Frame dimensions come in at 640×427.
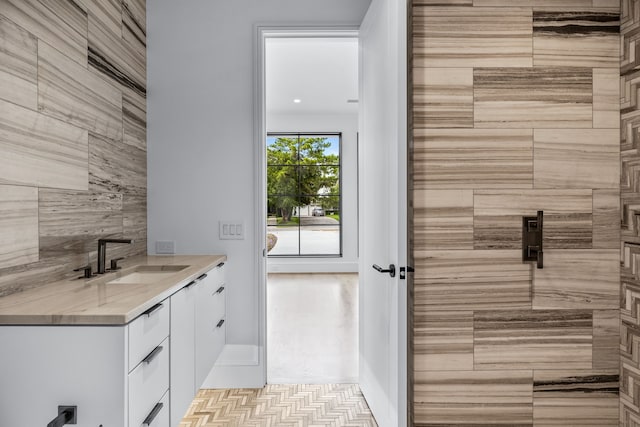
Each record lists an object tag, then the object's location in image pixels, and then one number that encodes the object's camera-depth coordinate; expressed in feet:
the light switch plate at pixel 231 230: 9.20
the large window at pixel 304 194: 26.20
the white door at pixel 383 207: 5.97
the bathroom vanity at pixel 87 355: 4.10
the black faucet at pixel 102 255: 6.43
